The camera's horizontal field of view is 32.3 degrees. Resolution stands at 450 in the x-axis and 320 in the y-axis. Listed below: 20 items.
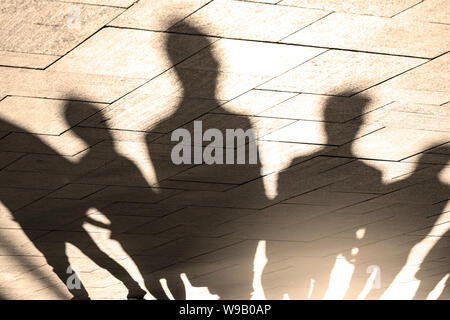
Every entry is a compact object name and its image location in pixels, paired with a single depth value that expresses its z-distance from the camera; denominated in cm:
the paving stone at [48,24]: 455
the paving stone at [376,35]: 486
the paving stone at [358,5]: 463
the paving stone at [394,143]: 662
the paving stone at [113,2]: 456
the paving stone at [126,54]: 498
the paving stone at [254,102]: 585
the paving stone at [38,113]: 579
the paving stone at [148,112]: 588
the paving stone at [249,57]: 515
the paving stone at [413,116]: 612
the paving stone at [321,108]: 596
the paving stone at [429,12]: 462
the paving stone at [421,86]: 547
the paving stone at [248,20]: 469
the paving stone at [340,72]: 534
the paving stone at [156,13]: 462
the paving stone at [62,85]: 539
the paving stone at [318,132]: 645
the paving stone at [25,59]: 506
